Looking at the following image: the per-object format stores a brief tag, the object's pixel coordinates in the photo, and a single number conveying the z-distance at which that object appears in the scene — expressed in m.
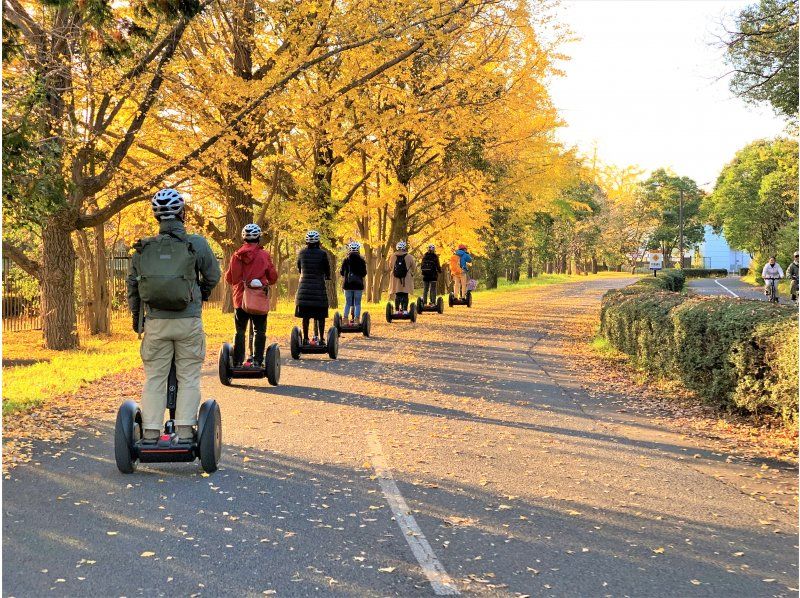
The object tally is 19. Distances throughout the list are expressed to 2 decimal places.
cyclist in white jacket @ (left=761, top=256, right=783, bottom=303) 29.12
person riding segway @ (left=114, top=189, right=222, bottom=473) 6.22
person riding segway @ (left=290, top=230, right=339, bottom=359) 13.03
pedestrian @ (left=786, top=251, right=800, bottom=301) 27.56
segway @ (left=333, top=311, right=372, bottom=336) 16.88
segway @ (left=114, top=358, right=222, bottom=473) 6.22
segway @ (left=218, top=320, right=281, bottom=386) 10.66
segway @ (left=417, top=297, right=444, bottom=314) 23.89
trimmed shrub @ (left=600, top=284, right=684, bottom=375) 11.62
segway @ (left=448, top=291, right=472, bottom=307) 26.03
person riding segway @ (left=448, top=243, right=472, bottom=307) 25.02
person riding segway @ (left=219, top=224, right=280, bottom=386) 10.38
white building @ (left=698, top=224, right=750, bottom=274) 111.00
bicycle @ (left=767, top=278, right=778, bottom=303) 29.17
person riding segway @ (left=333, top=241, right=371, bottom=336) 15.78
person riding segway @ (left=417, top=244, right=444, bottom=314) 22.33
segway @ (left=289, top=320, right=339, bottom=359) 13.44
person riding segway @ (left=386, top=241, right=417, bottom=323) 20.71
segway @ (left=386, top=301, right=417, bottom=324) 21.05
